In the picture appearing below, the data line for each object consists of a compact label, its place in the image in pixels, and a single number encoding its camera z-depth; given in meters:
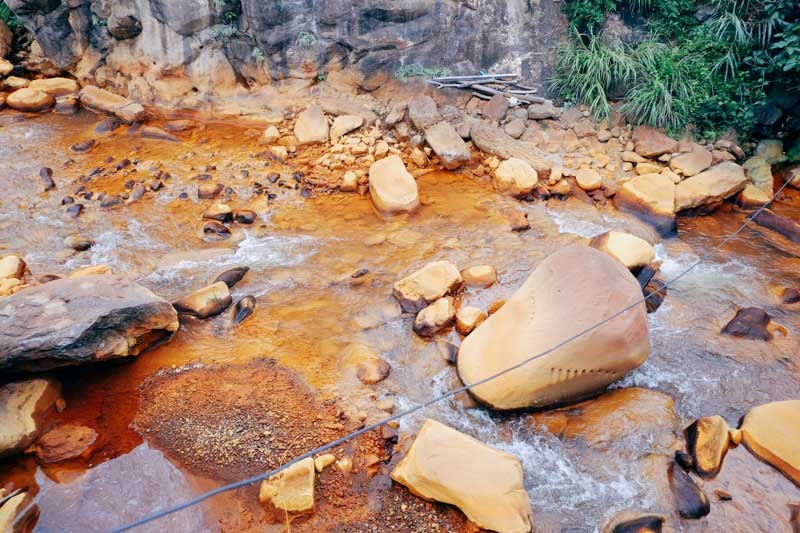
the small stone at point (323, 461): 3.41
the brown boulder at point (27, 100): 7.82
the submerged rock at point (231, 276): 4.93
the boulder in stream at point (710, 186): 5.95
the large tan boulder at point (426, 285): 4.67
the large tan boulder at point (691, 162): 6.33
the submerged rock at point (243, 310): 4.55
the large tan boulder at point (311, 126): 7.11
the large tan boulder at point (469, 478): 3.07
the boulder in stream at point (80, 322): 3.66
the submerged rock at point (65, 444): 3.50
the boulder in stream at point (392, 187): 5.91
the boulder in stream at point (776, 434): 3.52
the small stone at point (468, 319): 4.41
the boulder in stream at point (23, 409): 3.45
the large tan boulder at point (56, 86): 8.15
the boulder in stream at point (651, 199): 5.81
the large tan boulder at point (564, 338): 3.69
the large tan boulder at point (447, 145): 6.63
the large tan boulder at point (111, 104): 7.59
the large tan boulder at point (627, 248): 4.90
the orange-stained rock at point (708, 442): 3.52
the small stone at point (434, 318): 4.41
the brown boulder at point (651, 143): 6.57
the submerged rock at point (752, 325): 4.52
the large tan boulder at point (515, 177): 6.19
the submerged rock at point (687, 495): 3.29
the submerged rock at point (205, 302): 4.53
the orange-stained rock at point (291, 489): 3.18
